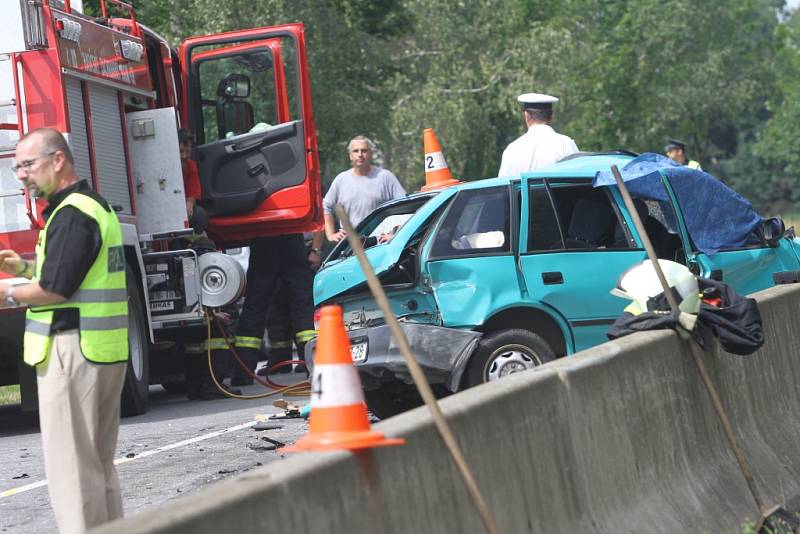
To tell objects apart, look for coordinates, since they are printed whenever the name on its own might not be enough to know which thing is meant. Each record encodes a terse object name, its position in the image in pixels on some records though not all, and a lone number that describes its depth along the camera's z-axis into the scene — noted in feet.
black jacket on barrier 45.93
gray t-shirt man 86.17
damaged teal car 59.93
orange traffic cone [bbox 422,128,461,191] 80.94
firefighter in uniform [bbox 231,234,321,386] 89.61
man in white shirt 74.18
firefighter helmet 47.35
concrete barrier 25.39
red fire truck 72.23
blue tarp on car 64.90
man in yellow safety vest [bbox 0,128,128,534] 37.88
